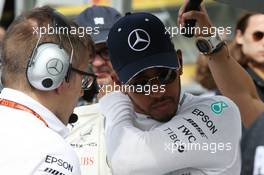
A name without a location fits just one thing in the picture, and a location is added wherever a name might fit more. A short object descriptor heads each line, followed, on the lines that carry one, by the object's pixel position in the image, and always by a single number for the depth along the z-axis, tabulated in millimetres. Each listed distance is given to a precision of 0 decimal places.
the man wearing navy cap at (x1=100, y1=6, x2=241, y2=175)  4332
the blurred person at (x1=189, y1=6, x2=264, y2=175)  3072
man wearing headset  3555
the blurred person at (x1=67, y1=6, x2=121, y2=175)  4832
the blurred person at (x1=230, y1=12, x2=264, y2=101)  7020
